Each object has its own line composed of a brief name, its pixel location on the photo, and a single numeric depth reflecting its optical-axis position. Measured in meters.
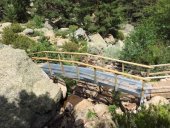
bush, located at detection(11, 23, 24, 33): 13.83
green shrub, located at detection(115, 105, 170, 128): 4.06
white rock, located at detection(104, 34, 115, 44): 16.21
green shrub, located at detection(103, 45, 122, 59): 9.94
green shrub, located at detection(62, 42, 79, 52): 11.33
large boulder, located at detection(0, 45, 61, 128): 4.91
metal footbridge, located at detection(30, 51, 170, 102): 5.33
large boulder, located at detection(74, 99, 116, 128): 5.19
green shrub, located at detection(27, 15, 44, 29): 15.30
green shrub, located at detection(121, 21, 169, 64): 8.46
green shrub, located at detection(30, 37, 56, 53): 10.75
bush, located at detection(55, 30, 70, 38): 14.11
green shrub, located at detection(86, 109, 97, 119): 5.40
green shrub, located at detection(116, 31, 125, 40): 17.42
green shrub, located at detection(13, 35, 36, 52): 11.29
